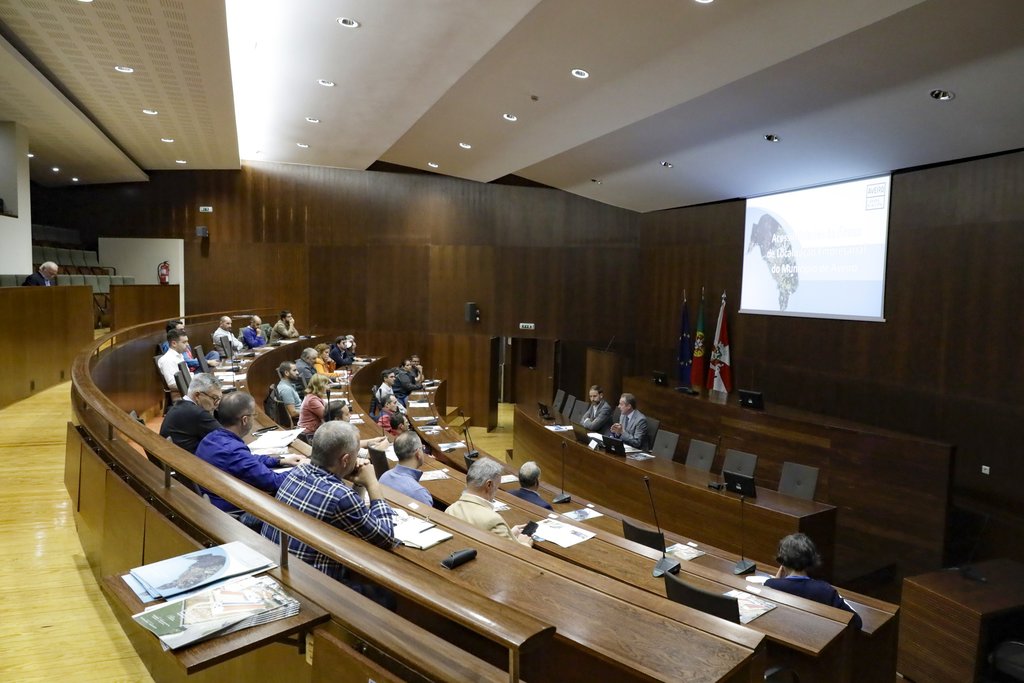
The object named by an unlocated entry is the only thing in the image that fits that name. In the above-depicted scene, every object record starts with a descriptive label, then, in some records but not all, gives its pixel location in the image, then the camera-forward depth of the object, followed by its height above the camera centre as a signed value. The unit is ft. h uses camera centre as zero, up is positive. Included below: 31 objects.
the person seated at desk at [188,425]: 10.55 -2.12
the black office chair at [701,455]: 20.56 -4.73
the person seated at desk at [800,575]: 9.15 -3.89
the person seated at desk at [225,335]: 27.22 -1.74
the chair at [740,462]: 19.45 -4.63
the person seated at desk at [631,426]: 22.66 -4.22
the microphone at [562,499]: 14.87 -4.45
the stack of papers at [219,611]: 4.39 -2.26
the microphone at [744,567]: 10.92 -4.31
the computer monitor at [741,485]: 16.74 -4.54
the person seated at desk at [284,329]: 33.22 -1.79
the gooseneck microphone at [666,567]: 9.23 -3.69
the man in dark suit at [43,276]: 22.81 +0.40
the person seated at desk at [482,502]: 9.12 -2.91
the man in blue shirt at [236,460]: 9.03 -2.28
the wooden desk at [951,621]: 12.57 -6.04
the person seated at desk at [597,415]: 25.62 -4.38
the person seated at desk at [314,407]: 17.01 -2.88
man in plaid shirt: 6.15 -2.01
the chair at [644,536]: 11.68 -4.19
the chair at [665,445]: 21.75 -4.65
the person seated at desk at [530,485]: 14.21 -4.04
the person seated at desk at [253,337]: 30.60 -2.02
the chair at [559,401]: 31.81 -4.81
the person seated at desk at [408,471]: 10.84 -3.09
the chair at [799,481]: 18.19 -4.82
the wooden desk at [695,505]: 15.92 -5.32
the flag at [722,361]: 30.14 -2.48
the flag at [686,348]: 32.60 -2.13
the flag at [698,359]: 31.60 -2.56
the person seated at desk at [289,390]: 20.11 -2.97
